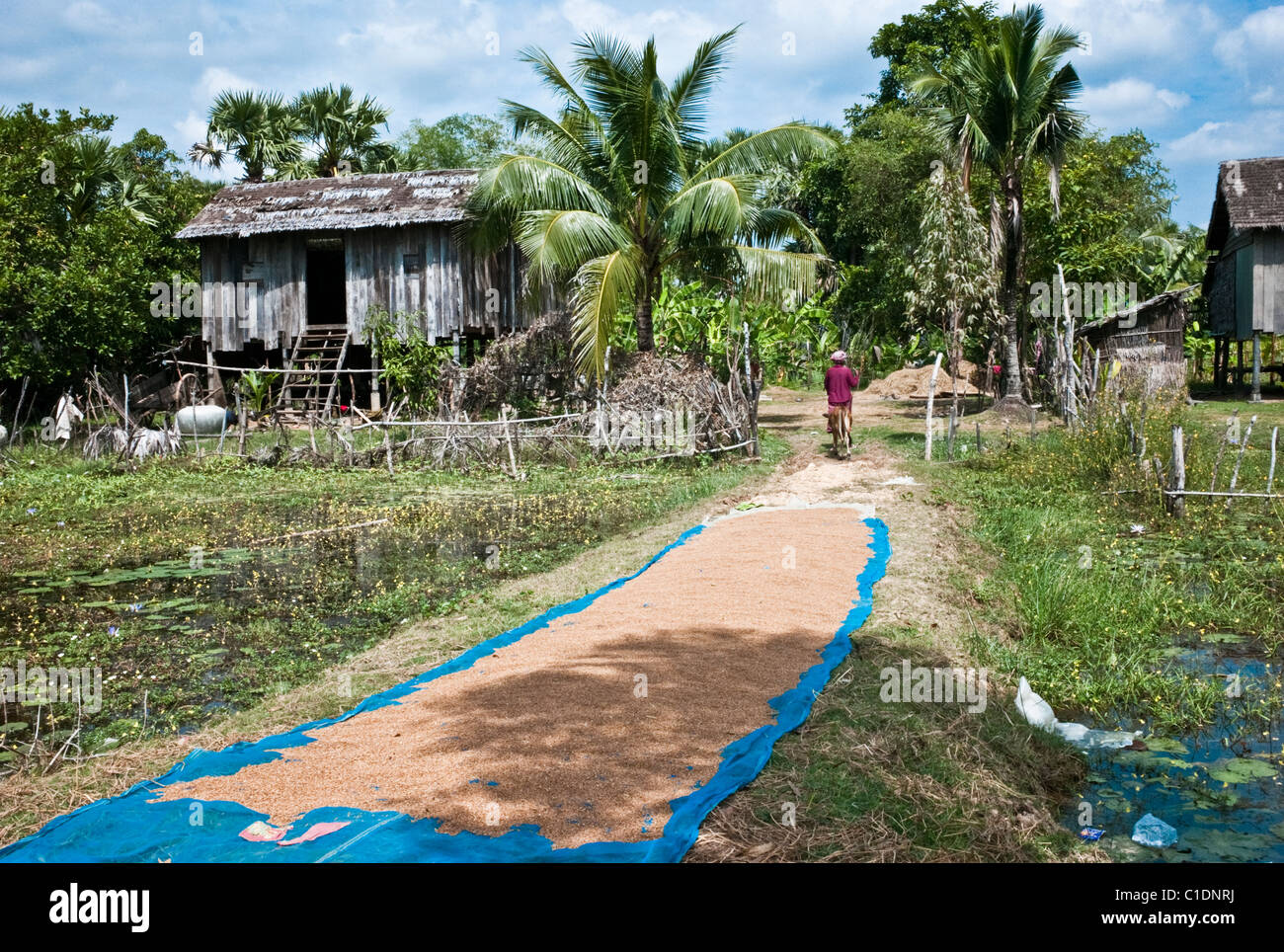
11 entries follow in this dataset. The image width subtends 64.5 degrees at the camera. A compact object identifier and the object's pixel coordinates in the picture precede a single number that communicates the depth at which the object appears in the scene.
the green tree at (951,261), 18.83
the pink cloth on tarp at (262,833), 3.88
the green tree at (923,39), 30.41
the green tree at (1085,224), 20.72
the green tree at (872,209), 24.31
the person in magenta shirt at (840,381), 14.05
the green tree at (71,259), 19.17
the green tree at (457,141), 38.88
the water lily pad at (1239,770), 4.83
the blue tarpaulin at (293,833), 3.72
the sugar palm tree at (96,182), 22.27
